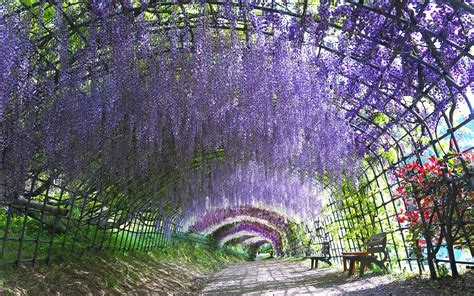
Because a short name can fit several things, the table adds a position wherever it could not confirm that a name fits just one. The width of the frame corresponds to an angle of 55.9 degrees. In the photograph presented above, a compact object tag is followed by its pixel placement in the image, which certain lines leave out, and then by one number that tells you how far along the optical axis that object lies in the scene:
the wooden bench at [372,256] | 8.46
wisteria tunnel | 4.94
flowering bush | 5.79
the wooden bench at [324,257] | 13.77
